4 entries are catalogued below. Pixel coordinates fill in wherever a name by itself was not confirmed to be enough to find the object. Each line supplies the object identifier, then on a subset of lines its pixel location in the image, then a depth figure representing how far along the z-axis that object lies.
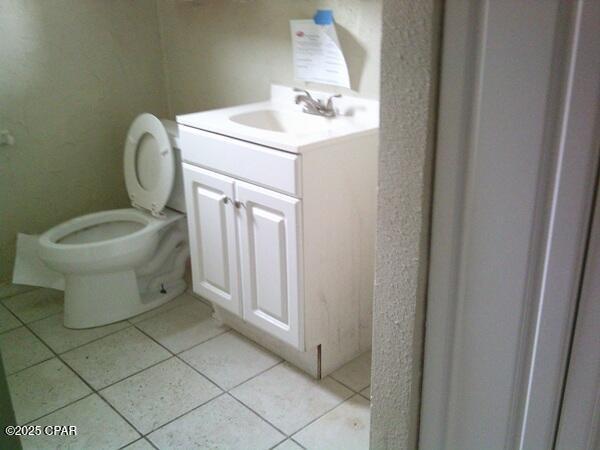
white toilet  2.29
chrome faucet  2.11
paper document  2.06
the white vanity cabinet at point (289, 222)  1.79
